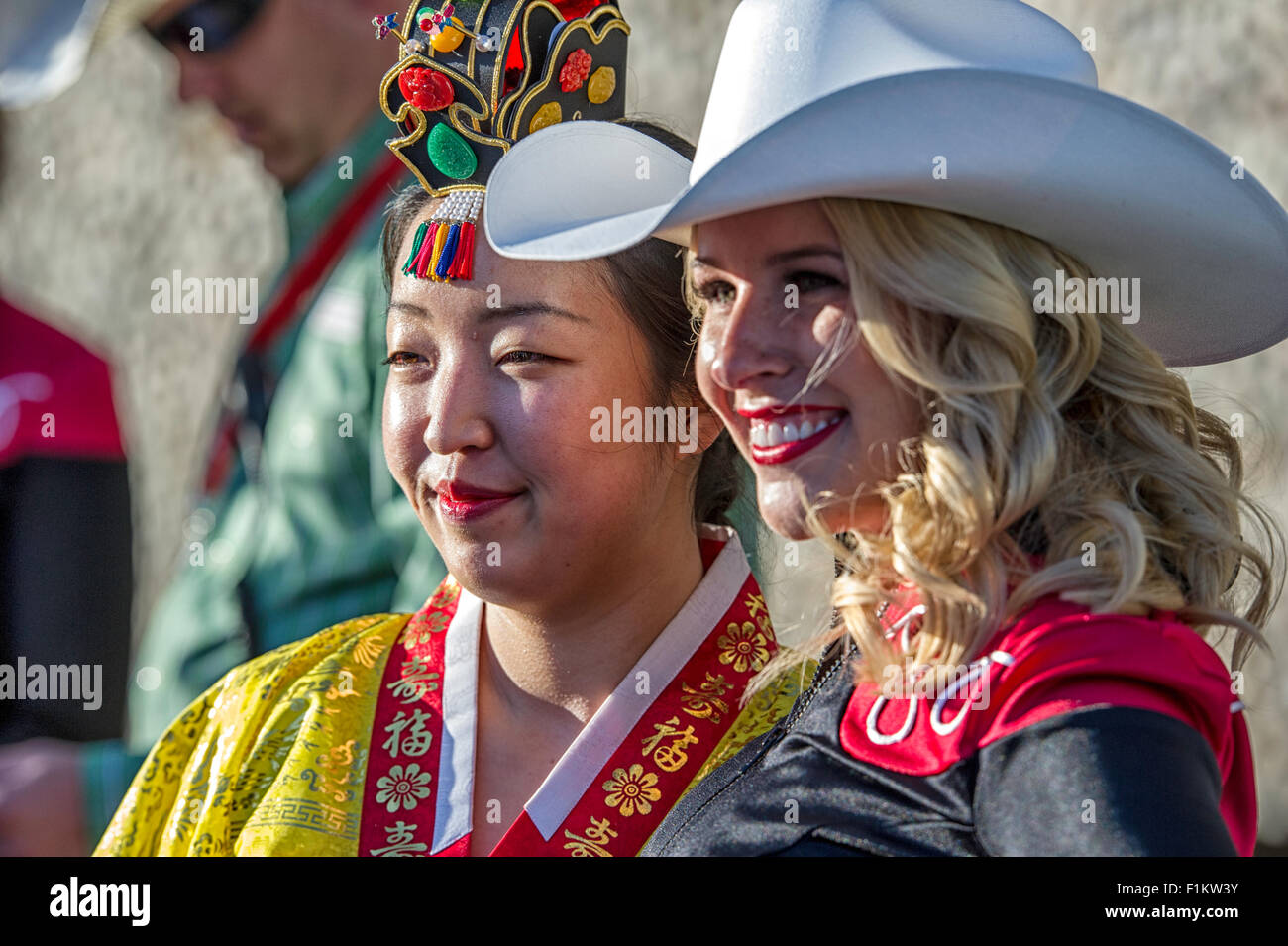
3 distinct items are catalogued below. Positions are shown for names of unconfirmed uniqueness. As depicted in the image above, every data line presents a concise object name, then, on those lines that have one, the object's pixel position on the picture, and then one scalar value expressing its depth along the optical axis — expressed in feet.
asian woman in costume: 7.46
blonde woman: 6.93
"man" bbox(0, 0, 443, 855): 8.47
